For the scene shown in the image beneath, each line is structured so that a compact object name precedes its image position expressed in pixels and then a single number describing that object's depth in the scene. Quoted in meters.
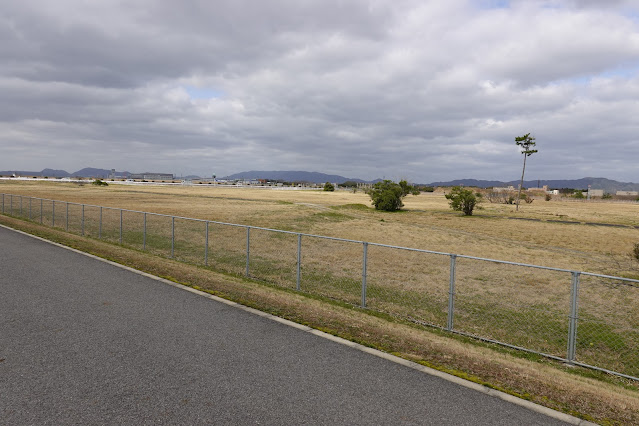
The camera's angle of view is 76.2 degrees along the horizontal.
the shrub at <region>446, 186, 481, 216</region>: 46.97
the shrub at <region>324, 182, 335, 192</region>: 138.12
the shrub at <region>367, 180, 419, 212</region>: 51.07
